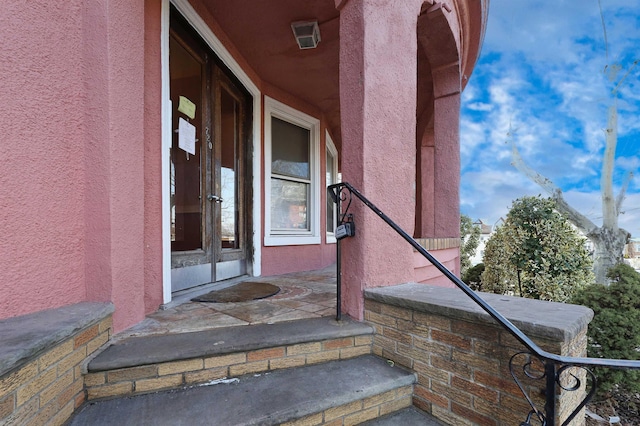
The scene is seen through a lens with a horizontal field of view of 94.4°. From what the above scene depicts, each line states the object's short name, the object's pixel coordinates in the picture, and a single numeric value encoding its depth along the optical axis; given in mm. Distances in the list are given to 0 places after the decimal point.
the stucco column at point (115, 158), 1444
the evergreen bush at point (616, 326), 2033
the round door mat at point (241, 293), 2310
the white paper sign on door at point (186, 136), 2307
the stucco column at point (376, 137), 1796
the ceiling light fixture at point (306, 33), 2568
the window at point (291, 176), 3666
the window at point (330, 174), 4956
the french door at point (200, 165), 2334
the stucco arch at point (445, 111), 3098
